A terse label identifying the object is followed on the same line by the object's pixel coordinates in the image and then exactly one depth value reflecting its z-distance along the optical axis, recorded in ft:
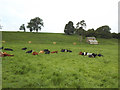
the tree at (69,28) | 272.08
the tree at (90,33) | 228.84
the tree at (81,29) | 211.41
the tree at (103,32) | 238.68
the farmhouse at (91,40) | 168.14
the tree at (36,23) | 278.30
